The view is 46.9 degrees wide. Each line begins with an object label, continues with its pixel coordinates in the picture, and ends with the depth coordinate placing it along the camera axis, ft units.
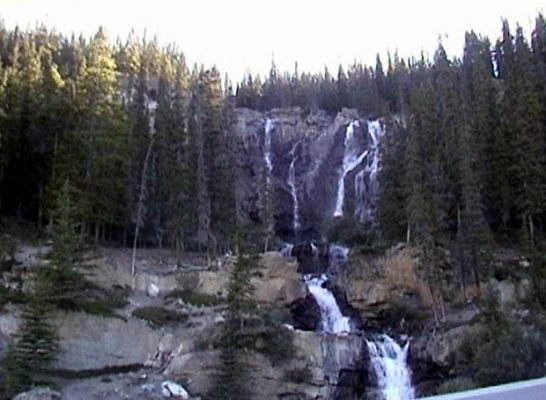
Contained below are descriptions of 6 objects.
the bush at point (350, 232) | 110.32
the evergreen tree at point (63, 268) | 64.54
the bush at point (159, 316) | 72.38
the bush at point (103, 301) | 69.67
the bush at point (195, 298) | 81.56
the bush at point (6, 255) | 74.18
